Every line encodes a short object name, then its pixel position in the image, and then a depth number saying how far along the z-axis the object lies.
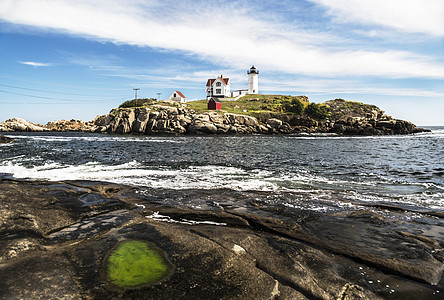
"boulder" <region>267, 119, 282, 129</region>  105.36
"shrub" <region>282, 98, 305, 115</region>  119.12
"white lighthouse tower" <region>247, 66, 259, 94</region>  158.62
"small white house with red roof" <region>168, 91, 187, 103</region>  136.75
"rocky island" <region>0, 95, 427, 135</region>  97.25
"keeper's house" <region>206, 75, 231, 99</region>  145.50
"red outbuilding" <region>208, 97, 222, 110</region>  115.44
